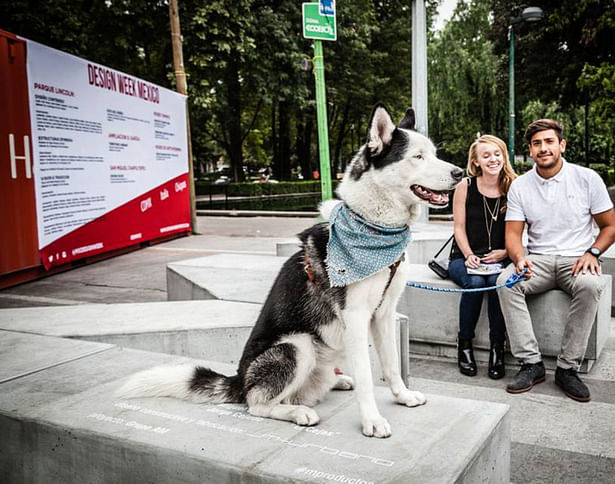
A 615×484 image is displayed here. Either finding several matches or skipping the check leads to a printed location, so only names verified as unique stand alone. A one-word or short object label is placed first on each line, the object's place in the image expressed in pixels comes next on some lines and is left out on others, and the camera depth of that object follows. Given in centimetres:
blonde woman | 486
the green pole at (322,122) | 818
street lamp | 1877
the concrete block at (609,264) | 645
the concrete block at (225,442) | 226
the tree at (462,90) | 3134
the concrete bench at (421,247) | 802
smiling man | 441
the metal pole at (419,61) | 1117
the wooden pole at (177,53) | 1516
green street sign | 747
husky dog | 255
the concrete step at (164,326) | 429
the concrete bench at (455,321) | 475
